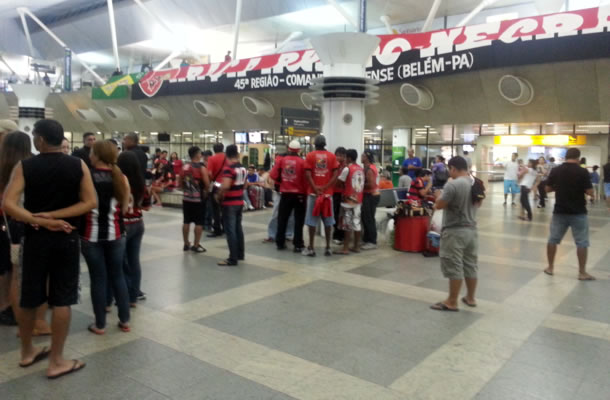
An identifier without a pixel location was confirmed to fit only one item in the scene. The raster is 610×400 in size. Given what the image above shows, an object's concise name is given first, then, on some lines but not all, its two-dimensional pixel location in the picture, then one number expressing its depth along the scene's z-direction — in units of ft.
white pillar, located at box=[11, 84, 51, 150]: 92.12
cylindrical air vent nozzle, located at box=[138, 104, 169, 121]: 91.61
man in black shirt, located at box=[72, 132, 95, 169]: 20.18
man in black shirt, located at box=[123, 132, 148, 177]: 21.09
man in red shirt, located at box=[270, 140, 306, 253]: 24.68
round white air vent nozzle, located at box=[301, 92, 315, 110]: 67.26
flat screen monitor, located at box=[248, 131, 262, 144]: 85.08
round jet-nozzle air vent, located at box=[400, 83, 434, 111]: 58.93
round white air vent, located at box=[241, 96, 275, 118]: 75.51
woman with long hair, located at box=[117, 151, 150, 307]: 14.88
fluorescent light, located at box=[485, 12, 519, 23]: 78.23
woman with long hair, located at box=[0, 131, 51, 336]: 11.99
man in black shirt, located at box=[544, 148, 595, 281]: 20.04
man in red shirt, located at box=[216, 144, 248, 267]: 21.77
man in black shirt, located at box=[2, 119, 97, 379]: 10.42
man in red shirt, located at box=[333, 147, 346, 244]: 25.21
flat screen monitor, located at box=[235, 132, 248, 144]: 86.98
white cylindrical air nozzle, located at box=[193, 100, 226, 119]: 82.84
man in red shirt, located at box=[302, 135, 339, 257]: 24.13
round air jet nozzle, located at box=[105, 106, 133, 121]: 98.17
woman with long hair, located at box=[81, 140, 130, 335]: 12.91
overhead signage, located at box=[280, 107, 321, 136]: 34.76
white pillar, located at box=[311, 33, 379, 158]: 29.40
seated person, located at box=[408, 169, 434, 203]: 26.12
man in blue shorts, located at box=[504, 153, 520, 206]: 47.37
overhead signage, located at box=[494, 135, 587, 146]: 66.13
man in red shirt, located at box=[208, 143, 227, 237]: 25.73
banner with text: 45.14
